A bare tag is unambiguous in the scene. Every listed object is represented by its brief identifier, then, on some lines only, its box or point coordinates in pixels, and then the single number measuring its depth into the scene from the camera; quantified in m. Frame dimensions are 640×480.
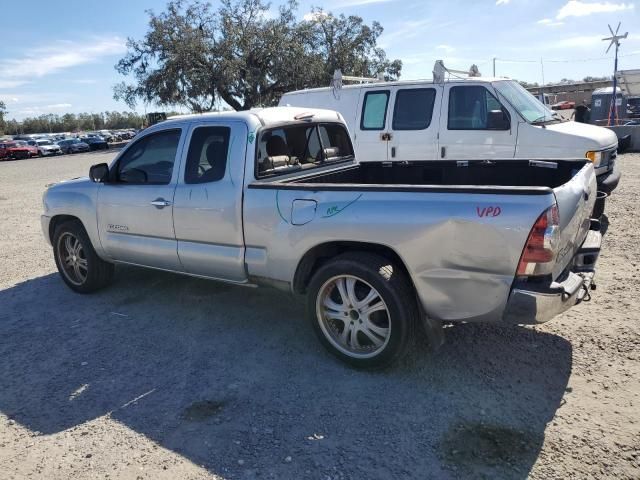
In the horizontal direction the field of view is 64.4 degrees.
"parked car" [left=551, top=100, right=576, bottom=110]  38.94
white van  6.86
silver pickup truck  3.07
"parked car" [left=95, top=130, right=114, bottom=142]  56.69
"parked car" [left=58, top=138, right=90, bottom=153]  47.03
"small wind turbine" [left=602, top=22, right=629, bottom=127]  19.26
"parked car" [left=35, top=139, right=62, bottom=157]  44.00
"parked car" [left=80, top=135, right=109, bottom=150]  48.53
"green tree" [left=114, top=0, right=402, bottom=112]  37.44
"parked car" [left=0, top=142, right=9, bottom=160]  41.91
